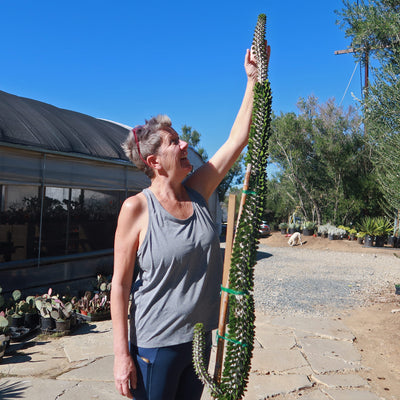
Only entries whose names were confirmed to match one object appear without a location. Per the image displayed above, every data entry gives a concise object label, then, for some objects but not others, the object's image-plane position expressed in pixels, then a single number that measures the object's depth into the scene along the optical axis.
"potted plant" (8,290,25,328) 4.26
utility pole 16.40
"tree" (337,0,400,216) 7.43
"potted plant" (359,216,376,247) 14.76
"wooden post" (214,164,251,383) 1.18
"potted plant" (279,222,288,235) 18.53
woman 1.38
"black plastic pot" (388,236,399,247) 14.86
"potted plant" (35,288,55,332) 4.33
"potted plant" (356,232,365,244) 15.11
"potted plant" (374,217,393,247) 14.78
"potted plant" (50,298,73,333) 4.29
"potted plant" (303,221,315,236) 17.33
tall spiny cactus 1.12
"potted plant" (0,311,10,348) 3.64
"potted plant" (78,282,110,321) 4.86
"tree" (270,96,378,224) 17.27
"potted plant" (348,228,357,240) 15.82
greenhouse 5.50
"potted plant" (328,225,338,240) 16.05
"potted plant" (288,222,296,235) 17.94
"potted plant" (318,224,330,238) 16.88
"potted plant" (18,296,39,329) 4.39
